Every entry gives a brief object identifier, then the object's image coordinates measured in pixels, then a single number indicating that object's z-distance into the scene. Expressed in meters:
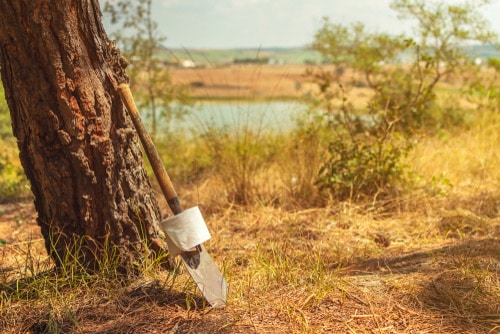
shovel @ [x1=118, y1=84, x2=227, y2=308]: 2.45
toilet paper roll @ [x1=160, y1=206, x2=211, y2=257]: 2.45
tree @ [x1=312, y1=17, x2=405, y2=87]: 5.88
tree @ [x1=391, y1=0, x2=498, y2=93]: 5.33
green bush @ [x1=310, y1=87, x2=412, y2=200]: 4.41
